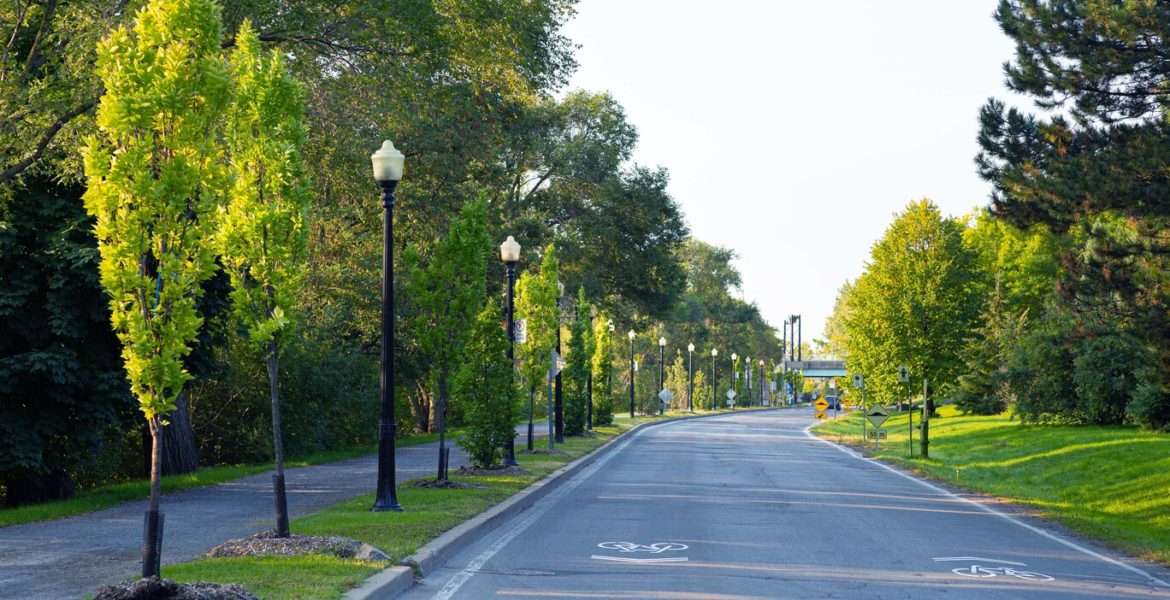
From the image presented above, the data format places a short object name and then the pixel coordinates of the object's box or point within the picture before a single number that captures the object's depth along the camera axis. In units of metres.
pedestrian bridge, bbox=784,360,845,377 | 182.99
